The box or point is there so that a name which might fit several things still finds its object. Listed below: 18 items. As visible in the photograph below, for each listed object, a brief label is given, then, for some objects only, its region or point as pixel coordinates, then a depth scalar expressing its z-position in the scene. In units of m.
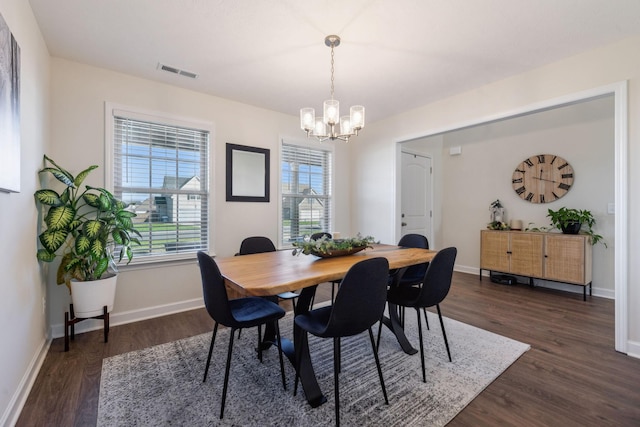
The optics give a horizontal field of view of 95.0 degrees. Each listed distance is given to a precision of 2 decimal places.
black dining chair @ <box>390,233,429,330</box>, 2.52
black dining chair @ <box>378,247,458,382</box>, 2.04
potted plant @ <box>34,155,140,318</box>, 2.37
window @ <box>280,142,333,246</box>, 4.41
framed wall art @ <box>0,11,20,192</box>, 1.50
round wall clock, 4.28
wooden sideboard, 3.84
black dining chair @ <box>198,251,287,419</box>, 1.69
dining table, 1.60
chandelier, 2.42
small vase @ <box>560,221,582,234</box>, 3.96
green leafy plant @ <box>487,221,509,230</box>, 4.68
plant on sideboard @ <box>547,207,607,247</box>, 3.94
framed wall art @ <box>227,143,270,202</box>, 3.84
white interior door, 5.06
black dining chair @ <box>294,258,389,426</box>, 1.56
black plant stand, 2.48
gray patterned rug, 1.68
